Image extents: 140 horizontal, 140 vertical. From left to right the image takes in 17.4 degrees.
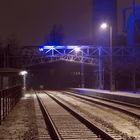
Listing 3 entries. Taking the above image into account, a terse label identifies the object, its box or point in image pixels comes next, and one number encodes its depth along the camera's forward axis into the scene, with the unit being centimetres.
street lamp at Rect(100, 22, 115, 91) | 5841
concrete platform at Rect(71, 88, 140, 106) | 3748
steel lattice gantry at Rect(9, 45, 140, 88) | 8419
